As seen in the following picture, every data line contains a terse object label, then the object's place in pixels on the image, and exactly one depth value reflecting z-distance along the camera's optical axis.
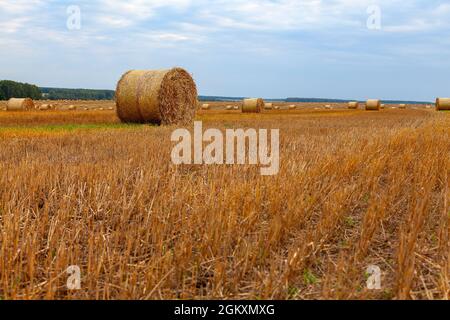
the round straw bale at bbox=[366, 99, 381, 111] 39.00
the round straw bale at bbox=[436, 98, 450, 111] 37.22
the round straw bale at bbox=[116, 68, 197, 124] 17.23
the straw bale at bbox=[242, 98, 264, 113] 30.86
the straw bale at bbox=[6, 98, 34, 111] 27.05
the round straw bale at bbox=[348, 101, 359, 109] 45.59
